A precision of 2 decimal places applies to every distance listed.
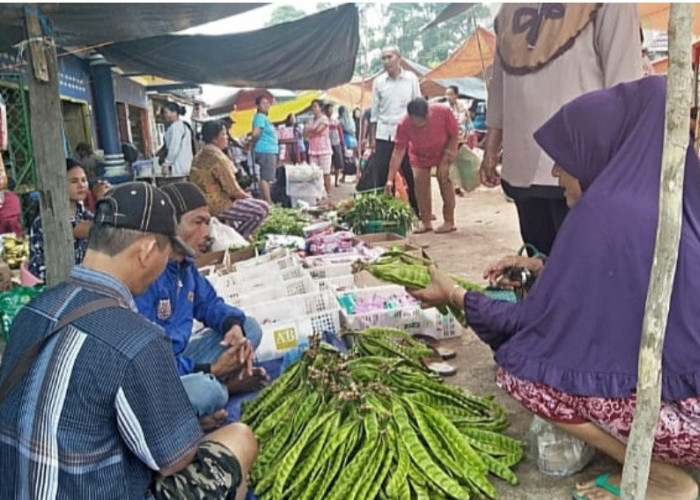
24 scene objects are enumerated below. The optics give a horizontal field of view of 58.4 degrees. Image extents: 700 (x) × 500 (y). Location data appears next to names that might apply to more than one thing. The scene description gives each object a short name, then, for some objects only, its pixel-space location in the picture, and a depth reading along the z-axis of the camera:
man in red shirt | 8.07
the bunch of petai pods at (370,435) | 2.42
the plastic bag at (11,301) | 4.61
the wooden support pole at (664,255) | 1.33
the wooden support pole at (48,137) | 3.60
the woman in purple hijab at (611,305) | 2.17
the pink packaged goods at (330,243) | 5.88
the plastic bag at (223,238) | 6.12
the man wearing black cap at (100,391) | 1.61
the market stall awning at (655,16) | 8.93
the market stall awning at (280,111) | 22.53
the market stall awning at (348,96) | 26.12
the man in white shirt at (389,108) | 8.88
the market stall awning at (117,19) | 5.00
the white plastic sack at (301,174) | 11.20
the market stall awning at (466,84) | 19.78
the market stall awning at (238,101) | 22.06
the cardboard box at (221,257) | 5.67
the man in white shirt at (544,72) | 3.42
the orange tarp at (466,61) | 18.92
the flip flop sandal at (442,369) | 3.76
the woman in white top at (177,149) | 10.30
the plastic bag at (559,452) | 2.62
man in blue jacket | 3.01
